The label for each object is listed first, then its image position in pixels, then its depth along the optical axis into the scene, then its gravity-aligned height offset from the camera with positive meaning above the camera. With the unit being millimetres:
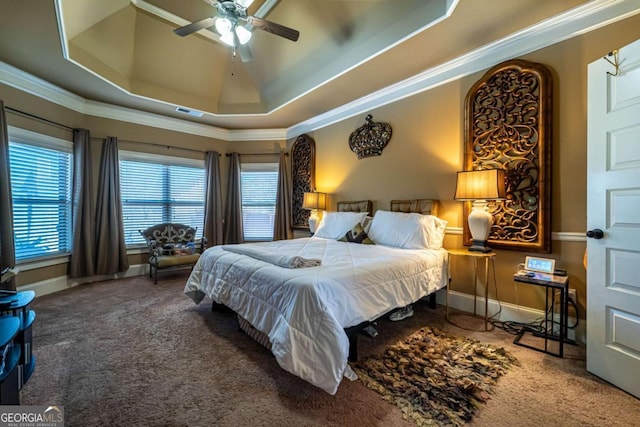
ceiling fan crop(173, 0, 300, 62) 2262 +1737
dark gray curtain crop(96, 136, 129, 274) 4125 -86
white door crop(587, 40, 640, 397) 1614 -19
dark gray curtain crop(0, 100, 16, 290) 2887 +7
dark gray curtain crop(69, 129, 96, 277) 3902 +21
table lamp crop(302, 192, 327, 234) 4512 +197
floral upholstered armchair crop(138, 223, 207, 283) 4113 -552
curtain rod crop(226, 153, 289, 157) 5534 +1269
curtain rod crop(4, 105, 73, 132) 3169 +1242
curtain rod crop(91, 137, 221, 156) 4457 +1234
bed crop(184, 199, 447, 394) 1550 -520
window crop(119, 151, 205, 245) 4555 +402
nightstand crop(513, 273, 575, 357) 1985 -731
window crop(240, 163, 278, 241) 5594 +317
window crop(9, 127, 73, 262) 3334 +261
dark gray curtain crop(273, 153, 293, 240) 5348 +86
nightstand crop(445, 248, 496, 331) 2486 -525
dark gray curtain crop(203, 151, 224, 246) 5203 +230
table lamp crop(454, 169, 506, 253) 2454 +209
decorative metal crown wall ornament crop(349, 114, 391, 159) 3795 +1163
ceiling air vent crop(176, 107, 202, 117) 4494 +1784
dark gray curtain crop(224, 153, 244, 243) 5449 +181
